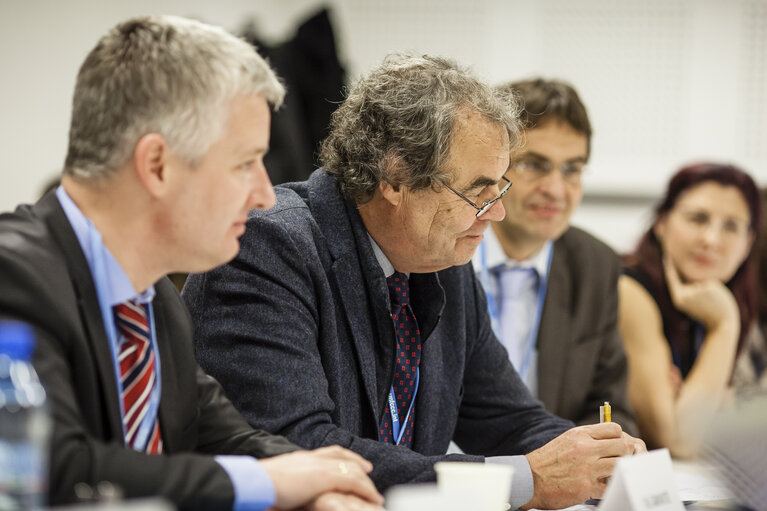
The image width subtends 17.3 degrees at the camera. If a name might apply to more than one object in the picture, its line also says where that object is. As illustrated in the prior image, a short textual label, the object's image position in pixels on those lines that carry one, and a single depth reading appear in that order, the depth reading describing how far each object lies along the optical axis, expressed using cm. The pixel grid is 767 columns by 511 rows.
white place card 216
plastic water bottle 193
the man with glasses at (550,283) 297
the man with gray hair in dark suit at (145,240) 209
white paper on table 238
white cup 208
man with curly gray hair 235
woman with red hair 324
